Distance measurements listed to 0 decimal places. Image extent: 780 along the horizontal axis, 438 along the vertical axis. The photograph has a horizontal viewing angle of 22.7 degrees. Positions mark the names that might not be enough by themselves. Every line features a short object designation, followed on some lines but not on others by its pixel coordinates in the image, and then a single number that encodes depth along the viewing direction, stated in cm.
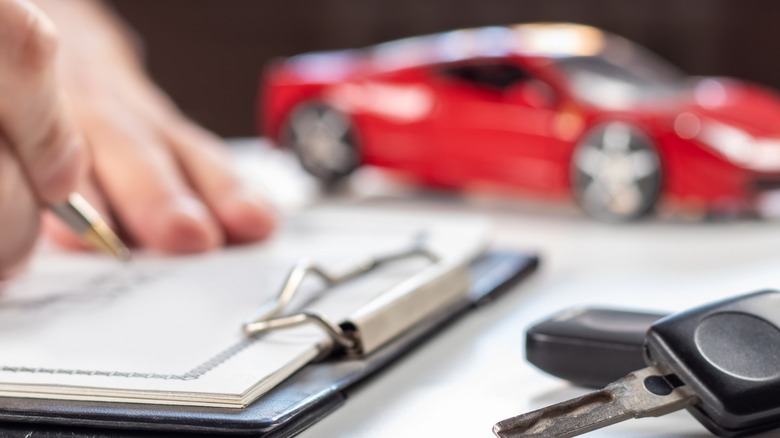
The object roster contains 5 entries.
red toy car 77
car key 48
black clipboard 48
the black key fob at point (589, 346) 52
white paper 50
